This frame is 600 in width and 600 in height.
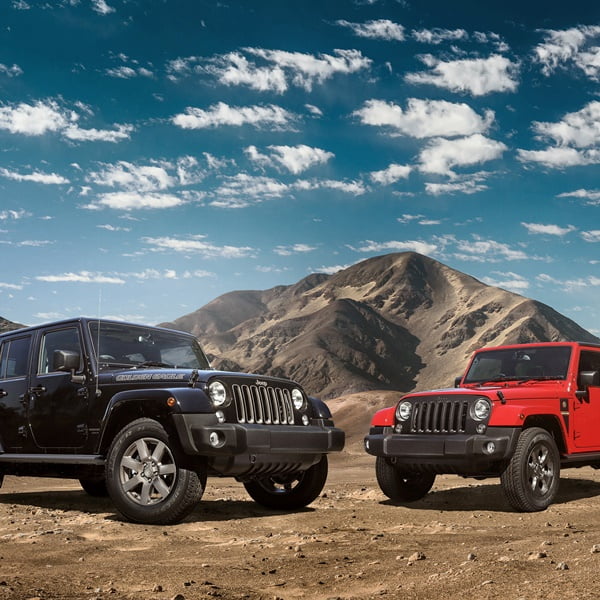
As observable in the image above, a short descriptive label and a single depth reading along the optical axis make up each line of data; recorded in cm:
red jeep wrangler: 933
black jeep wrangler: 784
